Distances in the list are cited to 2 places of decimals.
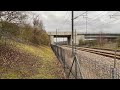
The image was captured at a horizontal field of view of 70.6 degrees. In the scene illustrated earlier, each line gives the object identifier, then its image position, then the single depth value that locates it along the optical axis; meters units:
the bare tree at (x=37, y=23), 10.92
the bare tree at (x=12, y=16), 4.09
